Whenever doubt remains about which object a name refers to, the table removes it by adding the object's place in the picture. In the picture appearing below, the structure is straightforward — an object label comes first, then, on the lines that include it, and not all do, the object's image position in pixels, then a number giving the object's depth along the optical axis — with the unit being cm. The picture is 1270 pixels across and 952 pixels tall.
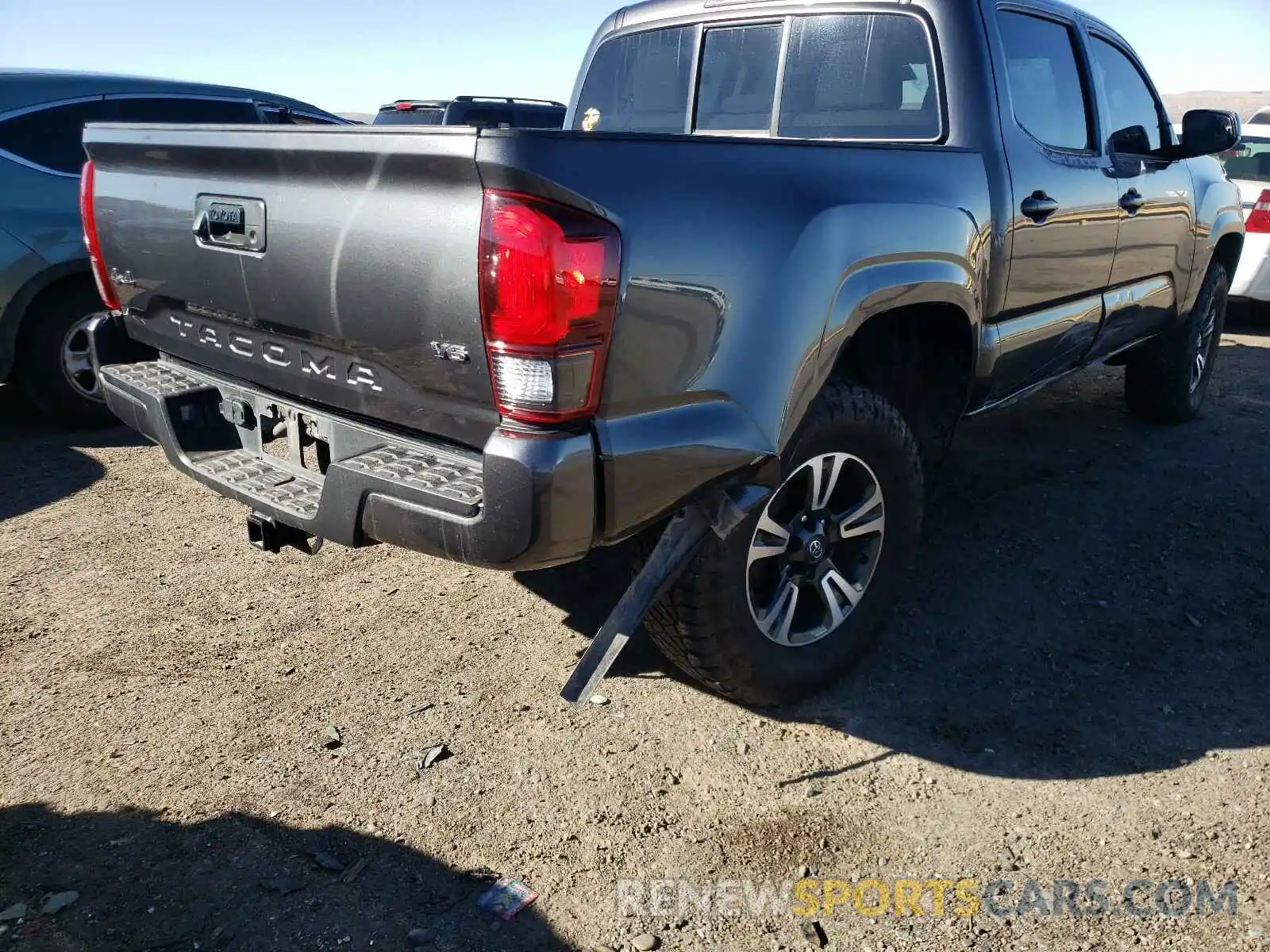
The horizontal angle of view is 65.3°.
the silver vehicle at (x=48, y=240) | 481
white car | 736
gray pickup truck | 199
